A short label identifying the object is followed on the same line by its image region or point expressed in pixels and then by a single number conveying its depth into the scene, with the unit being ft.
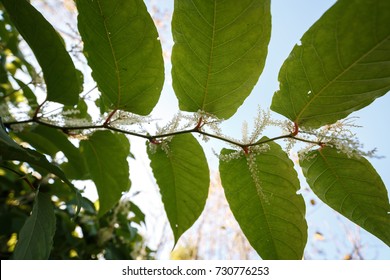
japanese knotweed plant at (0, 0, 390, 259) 0.76
